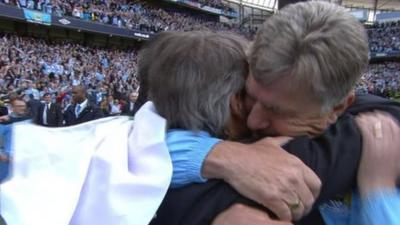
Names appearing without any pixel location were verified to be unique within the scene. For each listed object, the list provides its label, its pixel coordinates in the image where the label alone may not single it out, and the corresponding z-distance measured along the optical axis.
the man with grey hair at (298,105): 0.95
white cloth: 0.95
